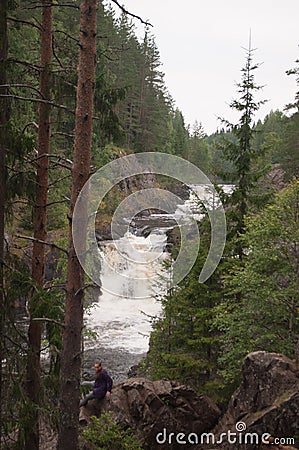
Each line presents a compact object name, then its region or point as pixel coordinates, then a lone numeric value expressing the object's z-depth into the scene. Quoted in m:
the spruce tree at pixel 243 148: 14.49
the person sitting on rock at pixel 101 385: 9.34
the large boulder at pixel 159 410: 9.09
